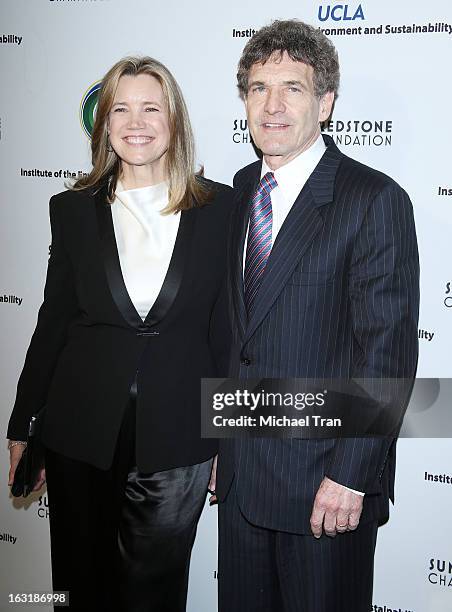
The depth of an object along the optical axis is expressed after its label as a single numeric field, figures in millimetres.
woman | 2049
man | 1775
